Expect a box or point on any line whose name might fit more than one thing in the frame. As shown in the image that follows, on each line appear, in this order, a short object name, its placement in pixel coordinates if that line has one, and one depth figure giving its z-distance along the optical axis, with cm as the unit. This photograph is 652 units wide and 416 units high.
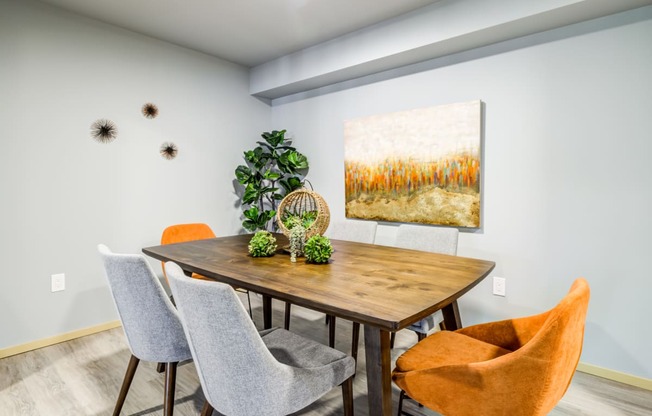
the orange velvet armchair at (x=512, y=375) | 94
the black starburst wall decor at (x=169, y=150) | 318
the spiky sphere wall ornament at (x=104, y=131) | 277
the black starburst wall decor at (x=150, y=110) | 306
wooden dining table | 111
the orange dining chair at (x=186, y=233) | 271
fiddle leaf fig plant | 357
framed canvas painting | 260
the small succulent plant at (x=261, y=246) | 187
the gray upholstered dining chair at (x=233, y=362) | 97
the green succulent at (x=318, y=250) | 170
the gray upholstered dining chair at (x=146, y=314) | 136
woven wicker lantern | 193
